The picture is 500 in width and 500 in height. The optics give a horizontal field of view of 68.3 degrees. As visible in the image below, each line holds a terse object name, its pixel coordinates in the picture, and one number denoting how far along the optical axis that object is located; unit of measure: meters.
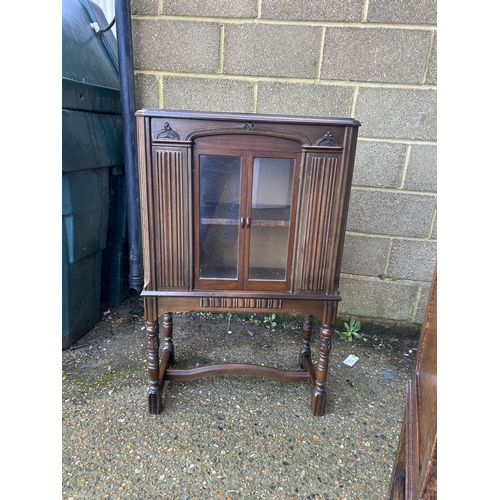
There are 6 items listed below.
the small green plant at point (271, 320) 2.40
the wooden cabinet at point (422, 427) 0.68
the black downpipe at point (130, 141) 1.90
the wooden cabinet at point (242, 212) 1.34
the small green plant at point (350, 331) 2.33
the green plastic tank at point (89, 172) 1.84
